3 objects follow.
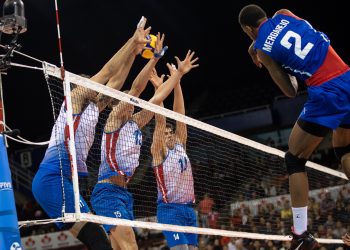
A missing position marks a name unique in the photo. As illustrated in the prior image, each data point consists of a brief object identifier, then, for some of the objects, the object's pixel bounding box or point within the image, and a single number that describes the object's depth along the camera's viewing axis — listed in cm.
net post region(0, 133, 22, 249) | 387
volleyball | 733
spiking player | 484
